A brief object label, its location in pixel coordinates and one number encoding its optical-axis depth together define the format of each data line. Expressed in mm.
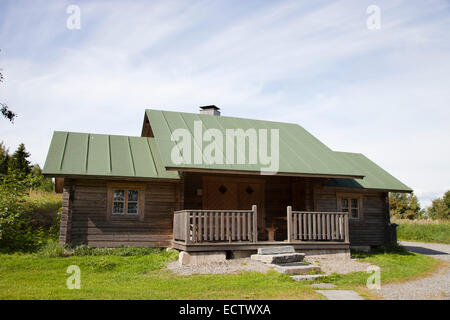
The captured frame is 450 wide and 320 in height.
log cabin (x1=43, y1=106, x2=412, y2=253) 14258
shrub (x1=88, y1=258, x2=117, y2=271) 12203
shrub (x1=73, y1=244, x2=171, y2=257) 14031
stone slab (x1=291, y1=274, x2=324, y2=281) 11205
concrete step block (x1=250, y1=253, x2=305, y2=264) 12727
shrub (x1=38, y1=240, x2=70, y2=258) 13423
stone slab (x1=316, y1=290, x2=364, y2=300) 9039
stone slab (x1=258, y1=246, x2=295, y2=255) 13502
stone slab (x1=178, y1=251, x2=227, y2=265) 13156
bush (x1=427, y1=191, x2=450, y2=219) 56875
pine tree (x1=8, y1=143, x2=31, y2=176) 28620
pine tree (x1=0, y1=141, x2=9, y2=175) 30027
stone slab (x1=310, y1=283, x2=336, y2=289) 10336
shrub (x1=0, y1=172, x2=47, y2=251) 14500
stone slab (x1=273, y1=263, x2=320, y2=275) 11742
